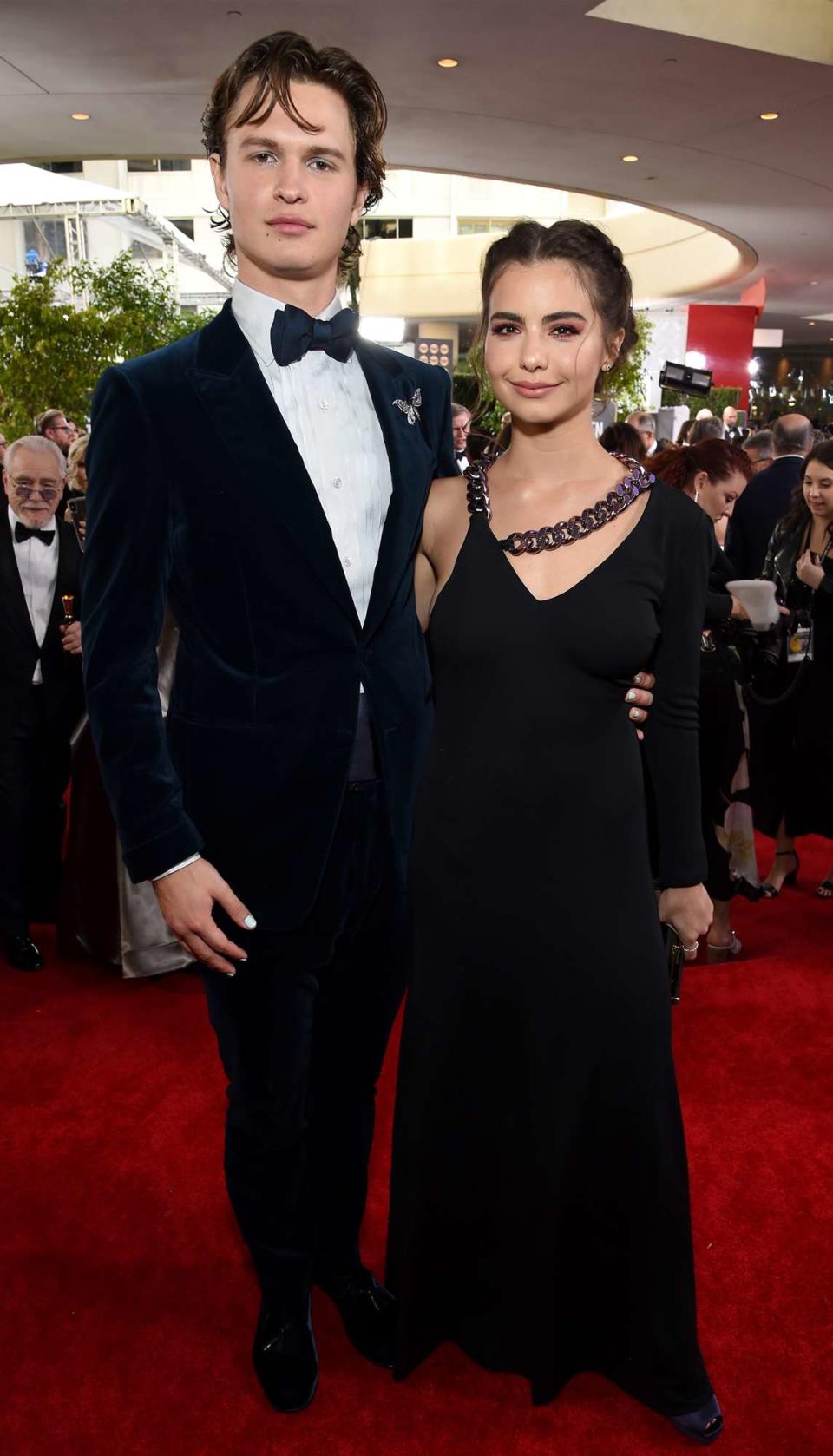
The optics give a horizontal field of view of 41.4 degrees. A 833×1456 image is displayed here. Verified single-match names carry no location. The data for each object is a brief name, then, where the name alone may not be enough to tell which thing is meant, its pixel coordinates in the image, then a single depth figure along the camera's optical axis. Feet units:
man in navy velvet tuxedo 4.63
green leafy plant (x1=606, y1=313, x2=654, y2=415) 39.50
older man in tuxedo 11.14
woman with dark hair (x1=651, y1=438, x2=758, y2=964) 10.60
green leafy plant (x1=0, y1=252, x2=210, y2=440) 27.02
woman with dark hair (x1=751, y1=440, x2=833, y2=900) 12.53
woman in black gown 4.96
